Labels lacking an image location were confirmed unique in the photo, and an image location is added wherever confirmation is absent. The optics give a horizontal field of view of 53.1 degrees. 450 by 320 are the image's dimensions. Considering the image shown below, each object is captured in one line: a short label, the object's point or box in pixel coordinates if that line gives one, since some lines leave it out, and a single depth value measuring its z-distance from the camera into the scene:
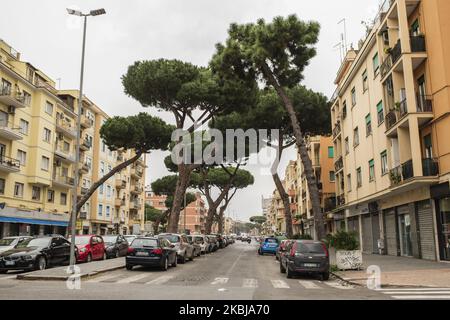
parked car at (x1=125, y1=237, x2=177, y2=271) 18.39
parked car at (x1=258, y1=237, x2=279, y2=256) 35.06
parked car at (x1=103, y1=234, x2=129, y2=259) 27.66
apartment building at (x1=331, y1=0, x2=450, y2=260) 20.30
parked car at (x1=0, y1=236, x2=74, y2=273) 17.38
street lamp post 18.41
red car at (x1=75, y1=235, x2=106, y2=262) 23.66
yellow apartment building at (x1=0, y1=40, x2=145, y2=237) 36.62
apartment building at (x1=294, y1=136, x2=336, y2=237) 49.16
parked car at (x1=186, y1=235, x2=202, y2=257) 29.14
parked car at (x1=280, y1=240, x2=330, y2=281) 16.23
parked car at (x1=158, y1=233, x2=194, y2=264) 23.58
